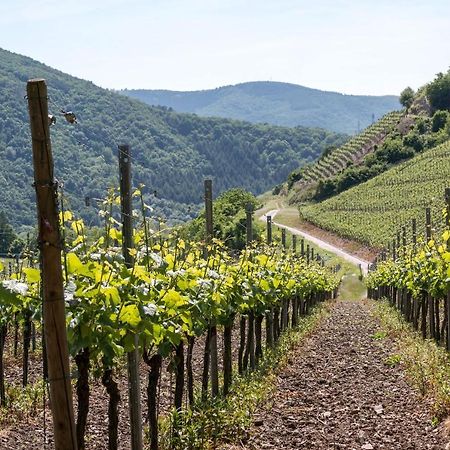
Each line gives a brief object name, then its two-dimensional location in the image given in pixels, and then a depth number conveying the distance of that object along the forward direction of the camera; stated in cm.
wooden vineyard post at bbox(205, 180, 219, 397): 1259
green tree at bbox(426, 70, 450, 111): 15088
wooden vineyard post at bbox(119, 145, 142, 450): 788
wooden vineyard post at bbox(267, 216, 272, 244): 2397
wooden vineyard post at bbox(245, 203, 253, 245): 1788
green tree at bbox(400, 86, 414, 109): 16800
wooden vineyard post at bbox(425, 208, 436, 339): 1998
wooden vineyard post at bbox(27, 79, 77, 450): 527
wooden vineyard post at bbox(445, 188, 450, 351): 1594
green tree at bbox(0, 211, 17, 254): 5786
